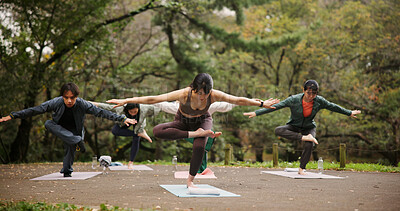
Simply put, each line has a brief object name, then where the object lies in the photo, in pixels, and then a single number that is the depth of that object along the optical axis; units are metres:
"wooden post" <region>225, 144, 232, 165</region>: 11.93
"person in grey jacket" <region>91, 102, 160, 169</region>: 9.06
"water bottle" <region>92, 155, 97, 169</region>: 9.19
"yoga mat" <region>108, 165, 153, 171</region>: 9.38
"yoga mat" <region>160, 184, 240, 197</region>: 5.00
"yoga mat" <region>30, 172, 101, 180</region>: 7.27
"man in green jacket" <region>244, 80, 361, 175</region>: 7.54
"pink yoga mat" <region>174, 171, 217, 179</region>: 7.02
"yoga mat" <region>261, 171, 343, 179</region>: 7.54
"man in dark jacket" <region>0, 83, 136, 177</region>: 6.89
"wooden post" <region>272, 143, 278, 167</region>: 10.88
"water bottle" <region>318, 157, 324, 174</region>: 9.12
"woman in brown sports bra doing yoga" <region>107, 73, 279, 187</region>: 5.21
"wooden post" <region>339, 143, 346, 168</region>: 10.11
